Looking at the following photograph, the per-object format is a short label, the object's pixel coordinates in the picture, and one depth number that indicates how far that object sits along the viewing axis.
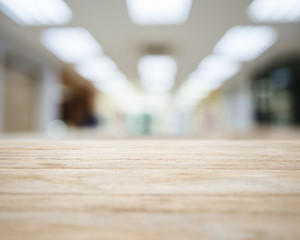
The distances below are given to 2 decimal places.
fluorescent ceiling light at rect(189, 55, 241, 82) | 7.00
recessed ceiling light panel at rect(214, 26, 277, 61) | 4.86
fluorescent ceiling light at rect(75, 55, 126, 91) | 7.07
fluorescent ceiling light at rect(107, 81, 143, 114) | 11.92
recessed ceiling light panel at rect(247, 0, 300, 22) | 3.77
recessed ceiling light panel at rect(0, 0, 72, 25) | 3.86
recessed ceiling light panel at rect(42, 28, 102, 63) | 5.00
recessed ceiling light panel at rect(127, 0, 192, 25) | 3.77
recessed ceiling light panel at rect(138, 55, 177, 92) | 7.04
